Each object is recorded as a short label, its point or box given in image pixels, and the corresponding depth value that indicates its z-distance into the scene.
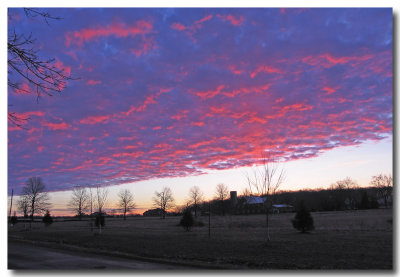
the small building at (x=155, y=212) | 122.62
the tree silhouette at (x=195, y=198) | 115.73
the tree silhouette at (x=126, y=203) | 107.19
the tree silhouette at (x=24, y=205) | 54.88
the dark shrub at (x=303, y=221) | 28.75
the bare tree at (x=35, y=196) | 52.72
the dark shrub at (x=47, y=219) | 52.19
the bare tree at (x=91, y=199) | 40.08
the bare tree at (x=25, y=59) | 6.16
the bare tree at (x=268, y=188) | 20.47
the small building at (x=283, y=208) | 116.01
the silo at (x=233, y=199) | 122.76
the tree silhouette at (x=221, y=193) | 125.36
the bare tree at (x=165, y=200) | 120.66
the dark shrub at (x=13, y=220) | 56.83
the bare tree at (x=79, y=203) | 58.26
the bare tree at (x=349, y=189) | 83.47
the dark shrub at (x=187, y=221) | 38.97
